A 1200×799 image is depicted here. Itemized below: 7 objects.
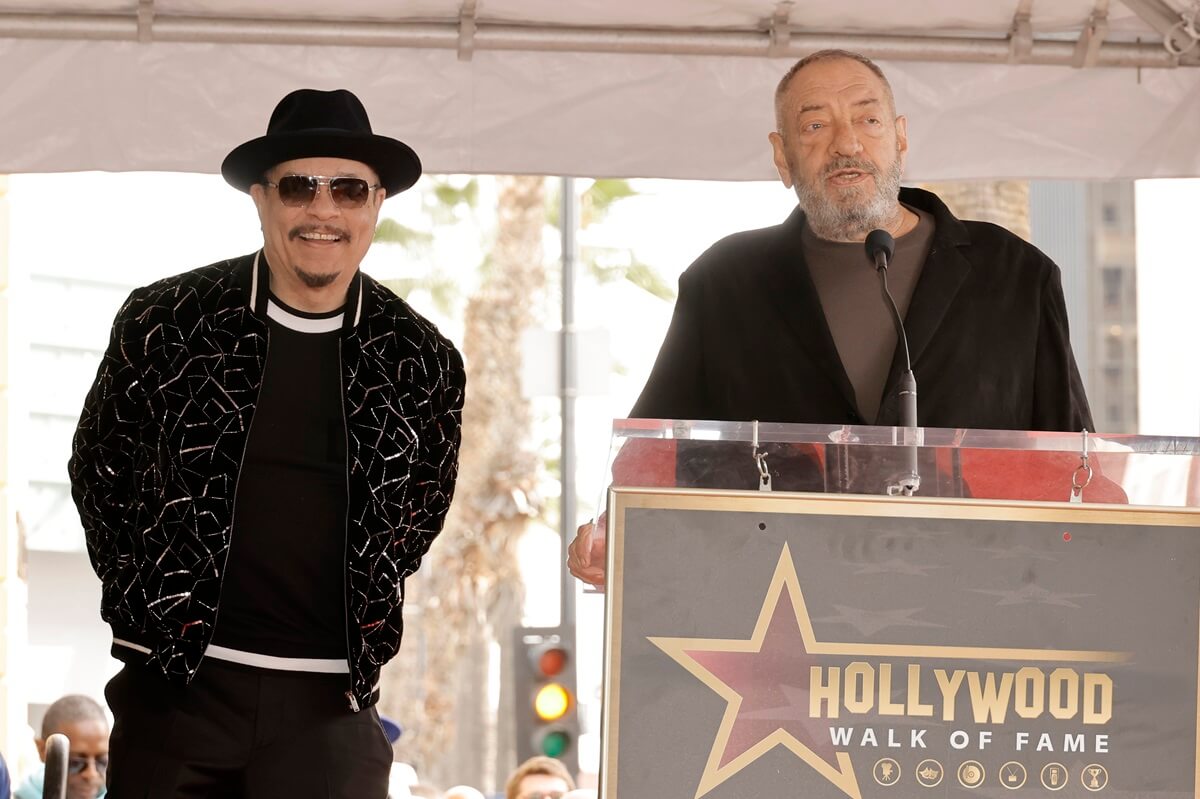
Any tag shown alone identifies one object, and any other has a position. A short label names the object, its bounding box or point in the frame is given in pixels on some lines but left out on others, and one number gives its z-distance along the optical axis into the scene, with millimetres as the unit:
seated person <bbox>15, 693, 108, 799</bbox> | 14133
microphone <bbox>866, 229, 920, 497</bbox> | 5227
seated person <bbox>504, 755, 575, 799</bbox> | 16109
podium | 5023
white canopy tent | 9227
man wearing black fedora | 6973
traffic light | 20328
